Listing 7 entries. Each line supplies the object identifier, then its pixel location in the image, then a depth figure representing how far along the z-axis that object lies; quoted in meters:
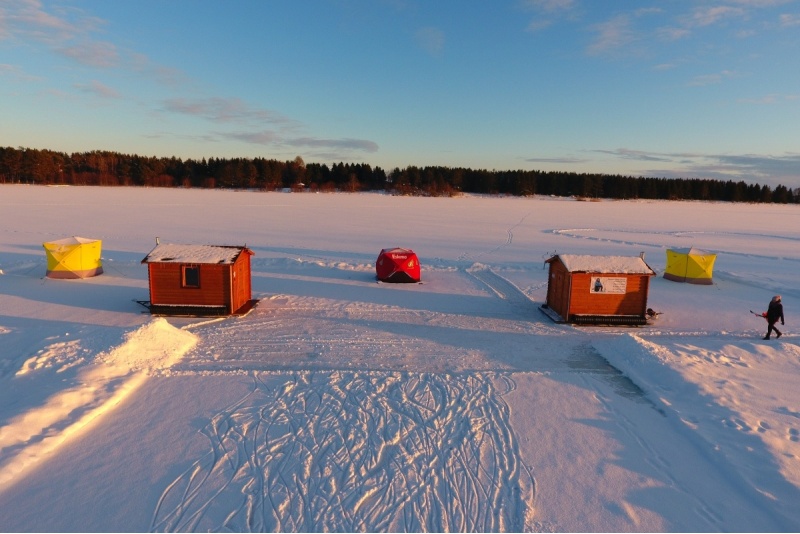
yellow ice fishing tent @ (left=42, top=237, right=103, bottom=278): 18.12
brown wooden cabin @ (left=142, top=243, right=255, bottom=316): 14.30
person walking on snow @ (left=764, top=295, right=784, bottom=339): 12.50
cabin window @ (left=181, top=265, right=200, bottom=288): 14.46
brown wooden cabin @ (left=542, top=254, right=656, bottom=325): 14.15
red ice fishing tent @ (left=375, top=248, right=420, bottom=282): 18.53
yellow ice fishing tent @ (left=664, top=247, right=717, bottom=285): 19.69
